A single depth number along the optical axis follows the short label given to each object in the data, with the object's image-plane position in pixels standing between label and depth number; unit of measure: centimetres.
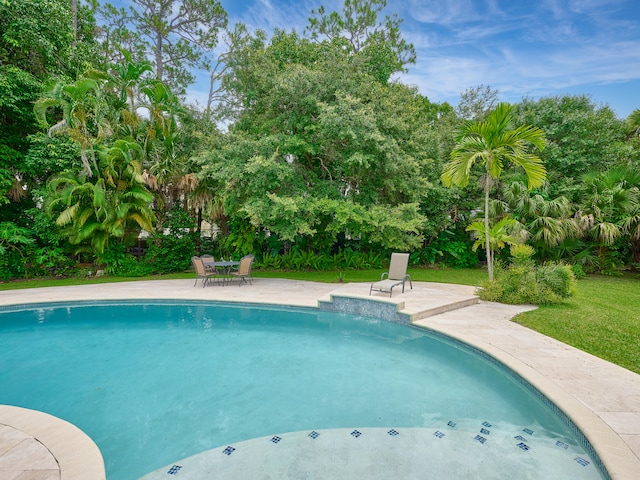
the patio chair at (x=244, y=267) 1191
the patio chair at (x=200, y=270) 1144
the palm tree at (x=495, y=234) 996
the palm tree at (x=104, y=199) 1252
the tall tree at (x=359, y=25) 2066
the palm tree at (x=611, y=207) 1316
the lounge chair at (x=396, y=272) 963
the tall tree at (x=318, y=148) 1066
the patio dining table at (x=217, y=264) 1183
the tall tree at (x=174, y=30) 2148
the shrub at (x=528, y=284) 891
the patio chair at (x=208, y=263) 1187
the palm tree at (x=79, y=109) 1179
